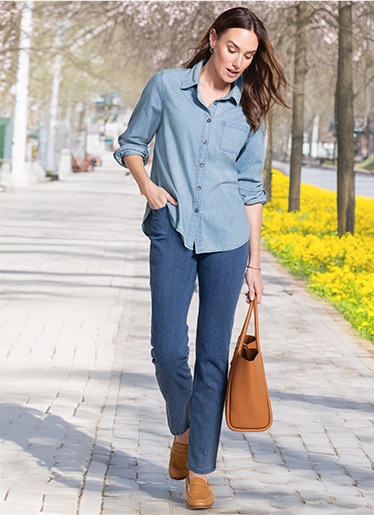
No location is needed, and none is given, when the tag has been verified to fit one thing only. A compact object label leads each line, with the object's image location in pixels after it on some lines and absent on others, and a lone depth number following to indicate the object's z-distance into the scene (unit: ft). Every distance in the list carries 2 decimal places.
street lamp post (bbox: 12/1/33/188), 134.21
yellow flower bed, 40.19
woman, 15.92
